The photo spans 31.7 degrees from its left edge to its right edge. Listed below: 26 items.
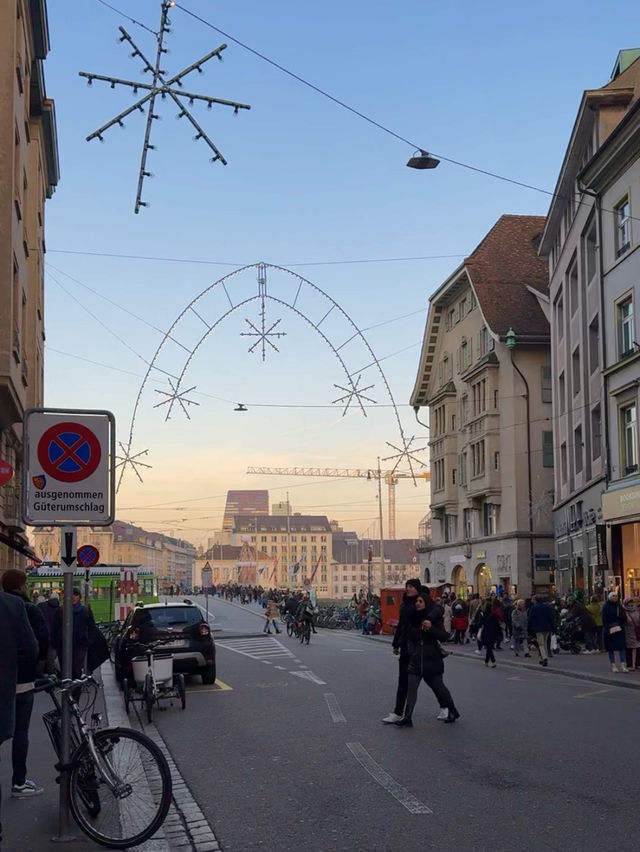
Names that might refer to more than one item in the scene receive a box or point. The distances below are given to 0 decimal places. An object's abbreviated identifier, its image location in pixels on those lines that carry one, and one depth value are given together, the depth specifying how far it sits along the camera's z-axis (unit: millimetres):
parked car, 19266
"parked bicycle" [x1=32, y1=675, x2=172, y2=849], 7297
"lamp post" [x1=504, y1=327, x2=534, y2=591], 48219
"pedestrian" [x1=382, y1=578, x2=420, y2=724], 13508
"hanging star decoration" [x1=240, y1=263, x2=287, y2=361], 23406
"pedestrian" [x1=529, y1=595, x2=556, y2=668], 26297
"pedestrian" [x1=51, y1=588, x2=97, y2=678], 14234
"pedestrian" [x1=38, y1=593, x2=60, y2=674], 16516
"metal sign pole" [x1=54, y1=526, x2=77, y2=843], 7371
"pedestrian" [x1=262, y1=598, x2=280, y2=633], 45062
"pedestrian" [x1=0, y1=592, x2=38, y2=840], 6312
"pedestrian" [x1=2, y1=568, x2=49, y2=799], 7102
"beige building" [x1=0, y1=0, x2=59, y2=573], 23328
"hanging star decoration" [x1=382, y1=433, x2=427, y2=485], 29297
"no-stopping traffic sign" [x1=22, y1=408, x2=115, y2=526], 7699
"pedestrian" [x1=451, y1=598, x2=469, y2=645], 38000
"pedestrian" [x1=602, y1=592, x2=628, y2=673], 23523
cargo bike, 15469
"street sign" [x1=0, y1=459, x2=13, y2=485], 15777
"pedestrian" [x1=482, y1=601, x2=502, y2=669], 26953
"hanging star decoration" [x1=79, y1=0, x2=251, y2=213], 11891
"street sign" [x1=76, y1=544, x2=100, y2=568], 30500
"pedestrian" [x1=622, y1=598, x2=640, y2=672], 24672
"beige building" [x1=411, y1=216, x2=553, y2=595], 52406
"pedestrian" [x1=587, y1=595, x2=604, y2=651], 31156
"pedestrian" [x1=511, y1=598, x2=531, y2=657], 30359
